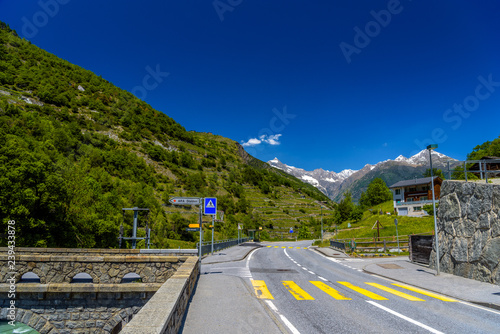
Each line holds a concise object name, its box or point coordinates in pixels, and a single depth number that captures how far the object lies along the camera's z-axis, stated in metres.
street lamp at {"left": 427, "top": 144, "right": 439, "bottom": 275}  15.16
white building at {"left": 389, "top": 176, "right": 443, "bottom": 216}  65.02
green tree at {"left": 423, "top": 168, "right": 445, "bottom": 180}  90.25
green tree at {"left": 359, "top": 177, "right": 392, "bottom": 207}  102.94
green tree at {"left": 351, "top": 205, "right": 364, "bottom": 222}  76.04
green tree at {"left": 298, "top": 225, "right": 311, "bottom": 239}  90.80
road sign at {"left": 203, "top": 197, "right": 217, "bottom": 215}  15.61
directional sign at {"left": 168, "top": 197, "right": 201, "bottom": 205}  14.21
